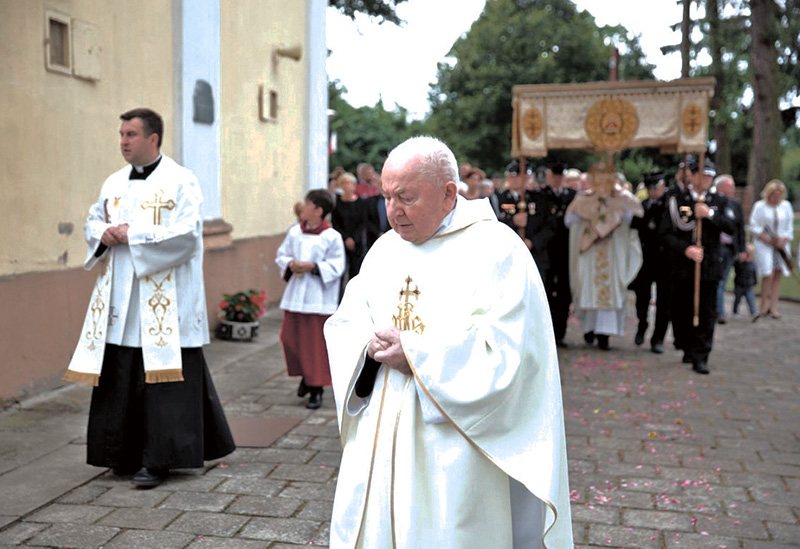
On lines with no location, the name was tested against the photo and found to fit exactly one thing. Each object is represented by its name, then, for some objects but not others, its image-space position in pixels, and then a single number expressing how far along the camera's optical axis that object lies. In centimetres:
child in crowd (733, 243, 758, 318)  1308
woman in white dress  1319
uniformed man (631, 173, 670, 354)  1016
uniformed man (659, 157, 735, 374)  905
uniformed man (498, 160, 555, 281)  1038
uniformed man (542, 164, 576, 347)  1077
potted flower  999
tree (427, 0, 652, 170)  3628
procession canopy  988
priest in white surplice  506
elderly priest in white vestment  282
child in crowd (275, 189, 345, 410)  711
